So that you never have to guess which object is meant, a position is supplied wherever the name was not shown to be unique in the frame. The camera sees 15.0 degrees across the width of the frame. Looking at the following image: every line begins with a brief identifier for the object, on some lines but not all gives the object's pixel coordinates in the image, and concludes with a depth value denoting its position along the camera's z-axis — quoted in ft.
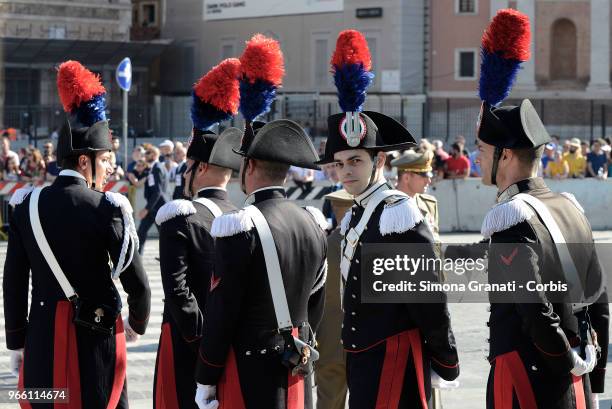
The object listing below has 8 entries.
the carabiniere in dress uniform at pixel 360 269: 36.13
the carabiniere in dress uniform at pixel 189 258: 41.28
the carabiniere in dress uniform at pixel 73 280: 40.21
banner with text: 327.44
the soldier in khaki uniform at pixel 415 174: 58.90
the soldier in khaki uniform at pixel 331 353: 48.51
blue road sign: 149.34
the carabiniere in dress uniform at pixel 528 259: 34.27
